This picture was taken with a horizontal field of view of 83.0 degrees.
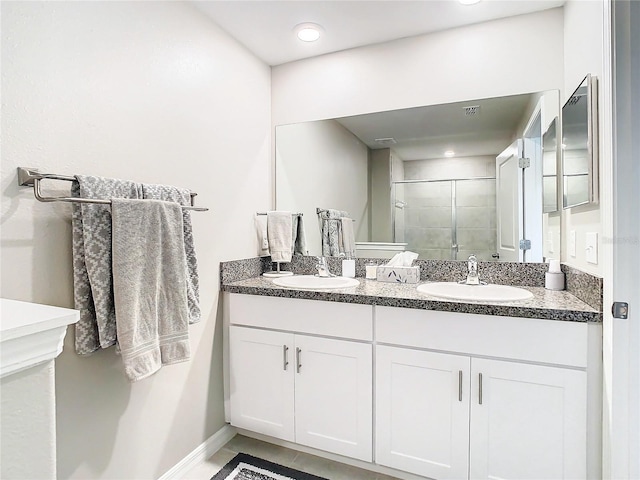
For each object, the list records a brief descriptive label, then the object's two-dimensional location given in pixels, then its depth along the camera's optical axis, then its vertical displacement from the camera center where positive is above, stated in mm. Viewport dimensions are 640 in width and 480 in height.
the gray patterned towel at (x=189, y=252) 1552 -67
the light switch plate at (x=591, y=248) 1332 -51
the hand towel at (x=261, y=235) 2285 +11
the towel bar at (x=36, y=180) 1113 +182
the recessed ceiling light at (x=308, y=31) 1969 +1147
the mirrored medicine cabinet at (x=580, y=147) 1324 +357
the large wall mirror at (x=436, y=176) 1884 +347
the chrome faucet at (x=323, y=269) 2207 -200
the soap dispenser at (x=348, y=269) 2197 -200
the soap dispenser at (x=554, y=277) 1714 -202
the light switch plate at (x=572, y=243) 1596 -38
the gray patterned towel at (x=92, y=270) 1226 -109
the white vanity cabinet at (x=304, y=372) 1662 -668
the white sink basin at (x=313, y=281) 2014 -260
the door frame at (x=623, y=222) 1146 +39
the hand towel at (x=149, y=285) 1263 -176
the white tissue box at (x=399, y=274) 2002 -216
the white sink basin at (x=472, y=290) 1701 -270
